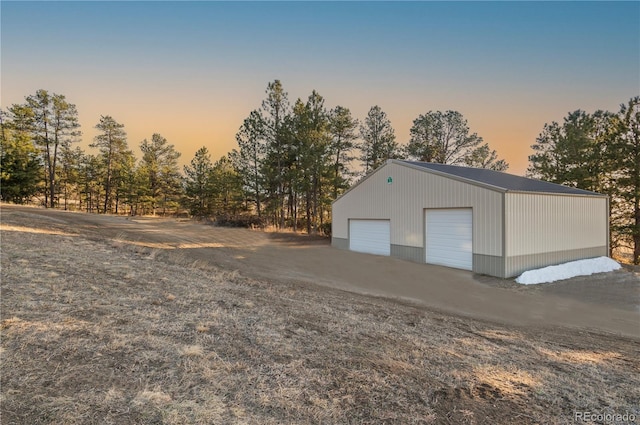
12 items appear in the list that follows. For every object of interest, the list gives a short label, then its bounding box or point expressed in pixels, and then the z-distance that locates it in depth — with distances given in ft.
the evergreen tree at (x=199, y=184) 110.32
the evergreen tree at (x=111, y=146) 116.26
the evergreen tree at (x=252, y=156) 78.84
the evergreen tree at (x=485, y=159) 91.81
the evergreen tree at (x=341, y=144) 78.95
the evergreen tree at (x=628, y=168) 57.57
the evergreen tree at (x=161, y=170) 125.70
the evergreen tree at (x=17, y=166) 72.18
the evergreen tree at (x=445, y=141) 89.56
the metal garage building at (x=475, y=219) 32.30
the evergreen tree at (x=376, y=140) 85.46
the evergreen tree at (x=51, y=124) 96.94
